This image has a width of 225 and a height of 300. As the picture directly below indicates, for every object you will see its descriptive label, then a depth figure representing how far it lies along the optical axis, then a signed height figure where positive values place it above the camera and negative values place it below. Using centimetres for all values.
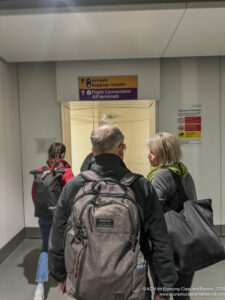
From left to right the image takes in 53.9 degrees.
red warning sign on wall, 381 +28
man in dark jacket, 122 -32
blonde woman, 150 -24
